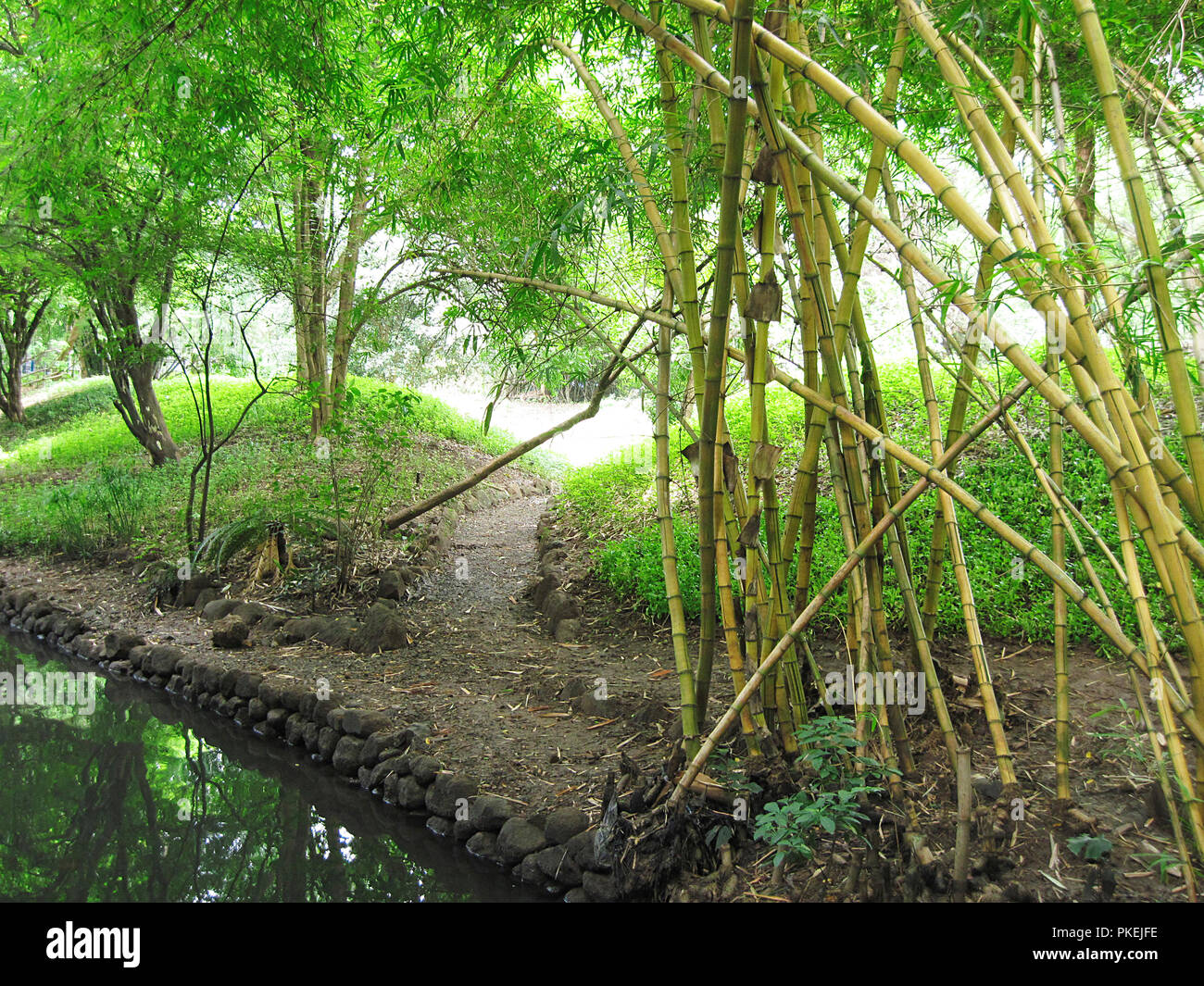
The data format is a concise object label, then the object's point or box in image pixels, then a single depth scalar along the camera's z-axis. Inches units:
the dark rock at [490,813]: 106.9
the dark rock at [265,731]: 148.3
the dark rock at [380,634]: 169.3
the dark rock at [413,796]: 118.4
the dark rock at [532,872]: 98.6
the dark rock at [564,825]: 100.0
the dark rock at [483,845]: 105.6
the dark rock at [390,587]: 195.6
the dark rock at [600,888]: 88.7
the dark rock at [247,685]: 154.6
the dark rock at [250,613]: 184.7
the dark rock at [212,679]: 160.7
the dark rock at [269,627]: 180.1
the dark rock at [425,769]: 118.8
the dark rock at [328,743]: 136.1
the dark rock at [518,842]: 100.8
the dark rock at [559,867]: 96.1
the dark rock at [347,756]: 130.4
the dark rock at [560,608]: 174.9
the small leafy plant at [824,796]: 76.9
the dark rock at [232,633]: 174.6
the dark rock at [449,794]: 112.3
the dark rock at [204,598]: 202.7
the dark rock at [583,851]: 93.9
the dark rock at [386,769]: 123.0
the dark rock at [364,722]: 132.8
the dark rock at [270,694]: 149.3
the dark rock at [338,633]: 172.1
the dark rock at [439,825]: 112.8
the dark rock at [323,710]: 139.6
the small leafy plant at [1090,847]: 71.3
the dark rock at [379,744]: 127.8
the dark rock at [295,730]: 142.6
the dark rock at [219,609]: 193.2
